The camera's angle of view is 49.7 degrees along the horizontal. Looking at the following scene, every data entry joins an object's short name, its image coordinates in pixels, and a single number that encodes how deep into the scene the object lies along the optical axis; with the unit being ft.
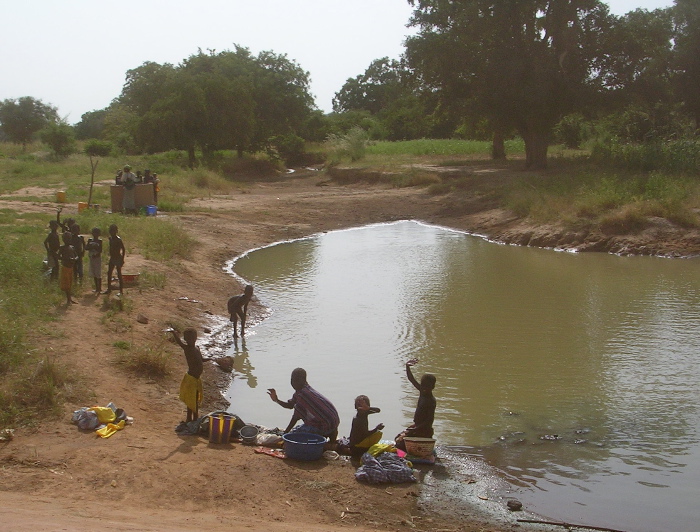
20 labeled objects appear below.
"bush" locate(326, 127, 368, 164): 144.88
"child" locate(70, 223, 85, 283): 41.70
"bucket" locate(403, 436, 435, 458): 25.25
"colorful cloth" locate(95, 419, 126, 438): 25.09
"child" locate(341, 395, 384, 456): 25.81
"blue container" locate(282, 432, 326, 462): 25.22
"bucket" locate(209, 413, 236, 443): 26.09
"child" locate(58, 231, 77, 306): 37.99
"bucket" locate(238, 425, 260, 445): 26.45
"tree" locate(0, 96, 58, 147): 191.31
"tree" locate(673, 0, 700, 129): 124.26
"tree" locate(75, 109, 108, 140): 241.14
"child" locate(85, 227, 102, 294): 40.40
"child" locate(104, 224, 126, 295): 41.60
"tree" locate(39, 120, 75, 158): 145.89
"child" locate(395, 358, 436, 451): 26.05
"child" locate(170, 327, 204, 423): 27.32
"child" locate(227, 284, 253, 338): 41.73
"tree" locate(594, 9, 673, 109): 95.61
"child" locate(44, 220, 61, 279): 40.45
